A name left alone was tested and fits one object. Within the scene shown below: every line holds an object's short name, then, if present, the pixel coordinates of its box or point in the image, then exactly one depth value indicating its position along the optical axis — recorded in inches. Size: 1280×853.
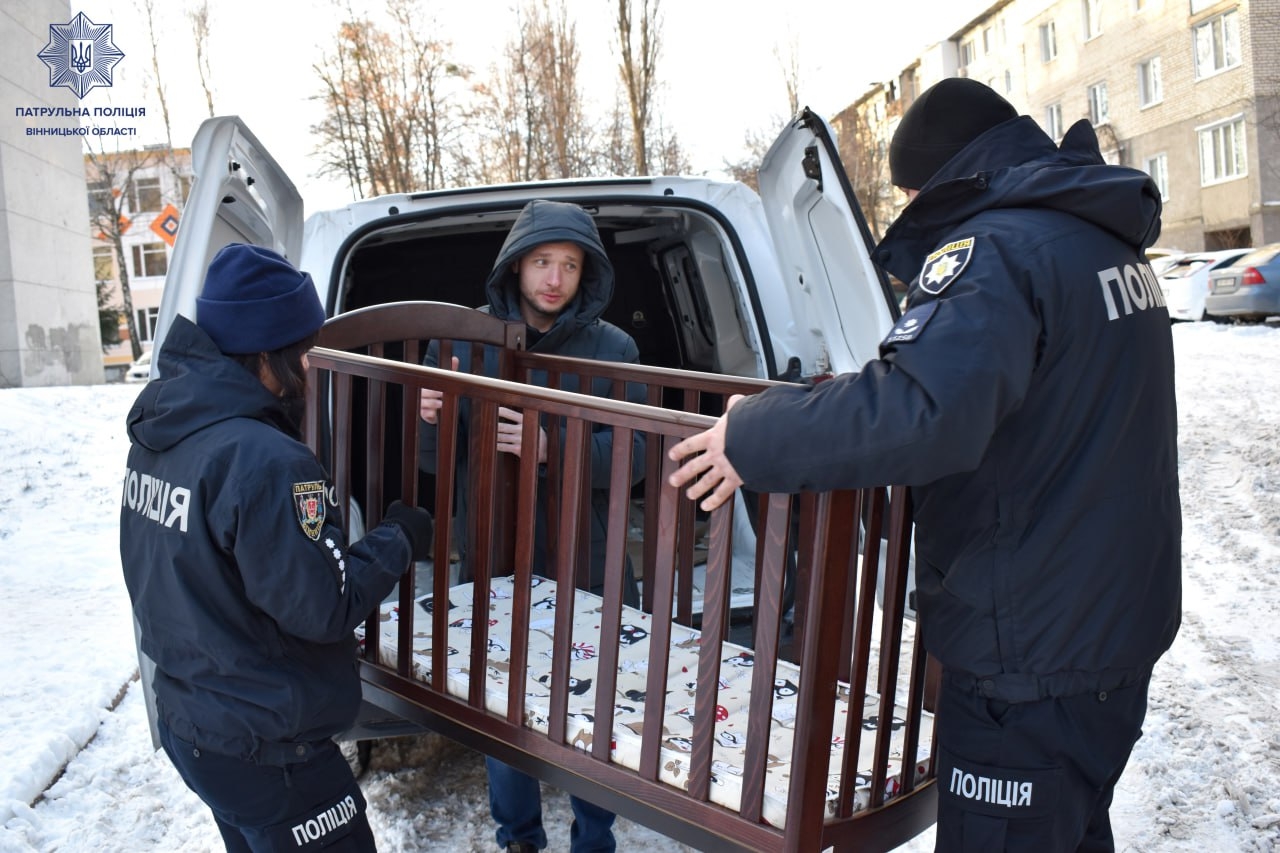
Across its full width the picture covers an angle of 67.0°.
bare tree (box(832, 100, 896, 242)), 1144.2
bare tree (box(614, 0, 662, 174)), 731.4
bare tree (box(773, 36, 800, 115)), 975.3
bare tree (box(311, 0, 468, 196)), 823.1
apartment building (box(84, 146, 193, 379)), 1149.7
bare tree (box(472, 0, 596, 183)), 828.0
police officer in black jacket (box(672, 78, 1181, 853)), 60.3
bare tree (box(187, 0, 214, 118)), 882.8
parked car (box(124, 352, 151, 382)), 1081.5
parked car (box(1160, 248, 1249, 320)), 639.1
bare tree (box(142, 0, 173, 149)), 871.1
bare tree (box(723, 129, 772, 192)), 1039.0
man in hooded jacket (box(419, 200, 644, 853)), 111.6
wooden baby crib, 66.1
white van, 126.2
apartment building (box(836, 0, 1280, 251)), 1032.2
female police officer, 73.9
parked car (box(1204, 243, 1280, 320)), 555.2
